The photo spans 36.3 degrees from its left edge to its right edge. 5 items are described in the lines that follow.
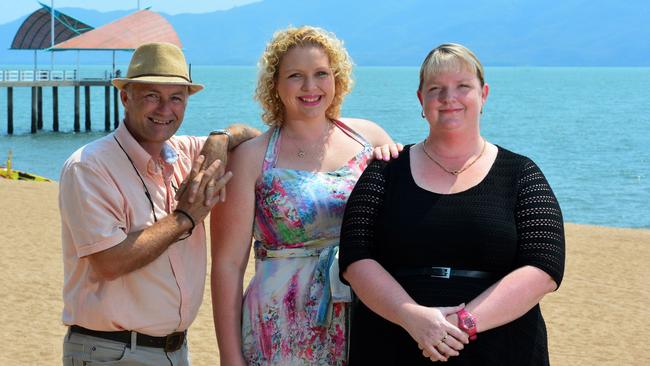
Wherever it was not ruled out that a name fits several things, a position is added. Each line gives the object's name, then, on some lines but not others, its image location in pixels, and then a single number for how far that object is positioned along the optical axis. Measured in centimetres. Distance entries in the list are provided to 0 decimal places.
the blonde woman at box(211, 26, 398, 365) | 385
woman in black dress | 334
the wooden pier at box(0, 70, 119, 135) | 5084
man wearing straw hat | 358
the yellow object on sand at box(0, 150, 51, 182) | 2312
